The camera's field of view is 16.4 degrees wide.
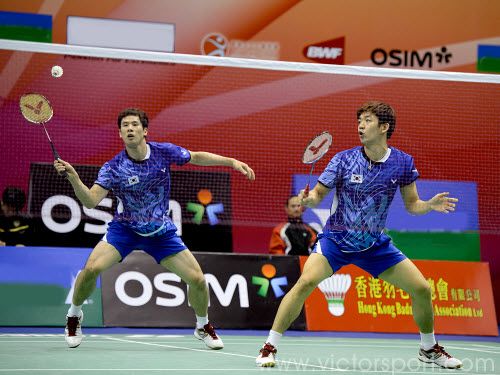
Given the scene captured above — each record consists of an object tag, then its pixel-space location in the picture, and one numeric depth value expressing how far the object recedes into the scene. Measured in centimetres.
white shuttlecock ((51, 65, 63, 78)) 1534
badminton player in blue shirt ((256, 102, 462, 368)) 1348
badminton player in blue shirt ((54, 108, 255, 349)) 1515
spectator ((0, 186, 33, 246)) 2101
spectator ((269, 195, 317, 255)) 2186
